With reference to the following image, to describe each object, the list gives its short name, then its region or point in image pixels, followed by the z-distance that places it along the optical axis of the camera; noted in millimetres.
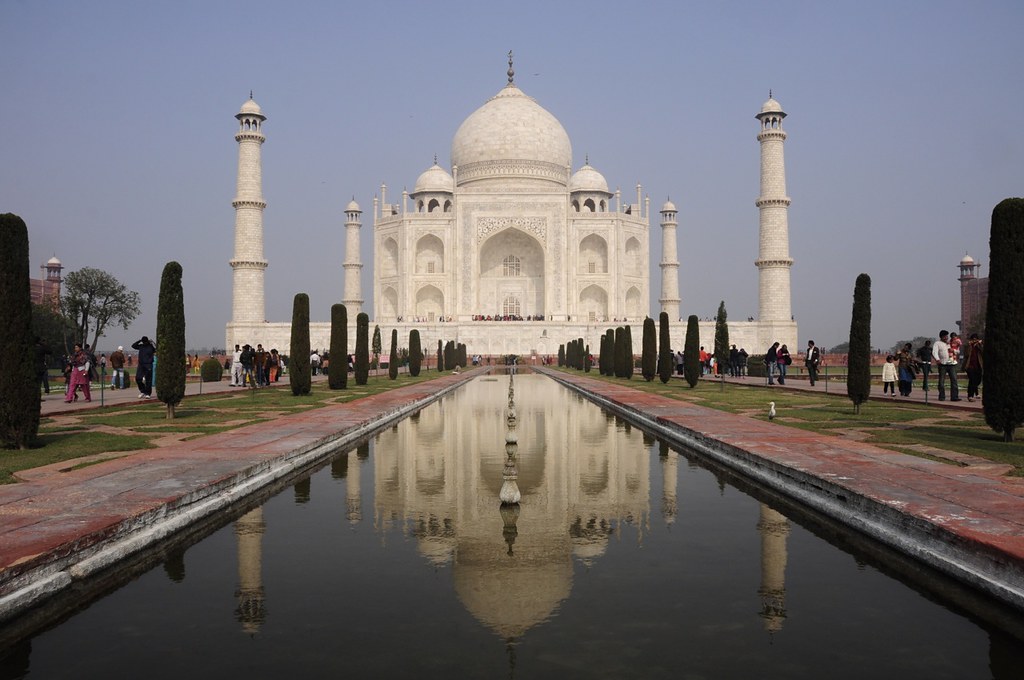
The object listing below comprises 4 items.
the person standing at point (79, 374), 13508
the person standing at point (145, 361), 14062
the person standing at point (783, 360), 19184
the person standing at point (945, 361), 12859
